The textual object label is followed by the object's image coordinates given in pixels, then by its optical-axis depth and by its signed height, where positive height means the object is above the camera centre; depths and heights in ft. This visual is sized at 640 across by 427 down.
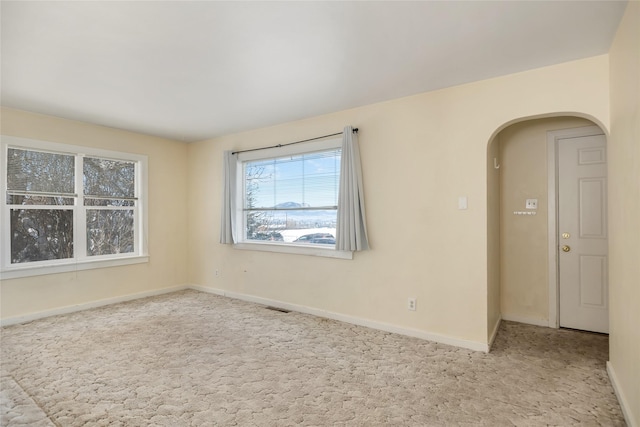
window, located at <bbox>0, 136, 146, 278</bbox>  12.77 +0.34
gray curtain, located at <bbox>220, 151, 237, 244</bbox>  16.10 +0.67
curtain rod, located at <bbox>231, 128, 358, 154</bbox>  12.98 +3.05
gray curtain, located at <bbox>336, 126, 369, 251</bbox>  12.16 +0.45
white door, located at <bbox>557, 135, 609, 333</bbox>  11.37 -0.74
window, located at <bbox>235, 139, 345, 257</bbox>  13.71 +0.75
